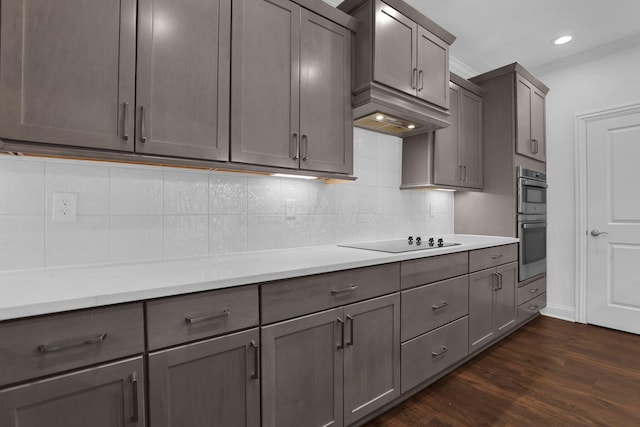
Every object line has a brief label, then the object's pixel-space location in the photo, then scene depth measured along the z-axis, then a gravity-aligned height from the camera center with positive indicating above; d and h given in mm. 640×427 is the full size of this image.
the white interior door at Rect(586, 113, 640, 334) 2953 -74
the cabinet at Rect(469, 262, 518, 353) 2352 -739
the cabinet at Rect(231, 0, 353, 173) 1531 +699
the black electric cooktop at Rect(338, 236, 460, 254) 2032 -229
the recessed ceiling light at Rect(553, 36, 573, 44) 2928 +1701
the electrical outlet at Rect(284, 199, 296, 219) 2039 +43
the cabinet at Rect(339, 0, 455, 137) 1915 +1002
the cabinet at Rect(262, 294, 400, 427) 1289 -721
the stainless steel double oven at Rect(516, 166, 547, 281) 2992 -73
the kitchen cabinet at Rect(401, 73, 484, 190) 2656 +591
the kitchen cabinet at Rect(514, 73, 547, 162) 3027 +993
